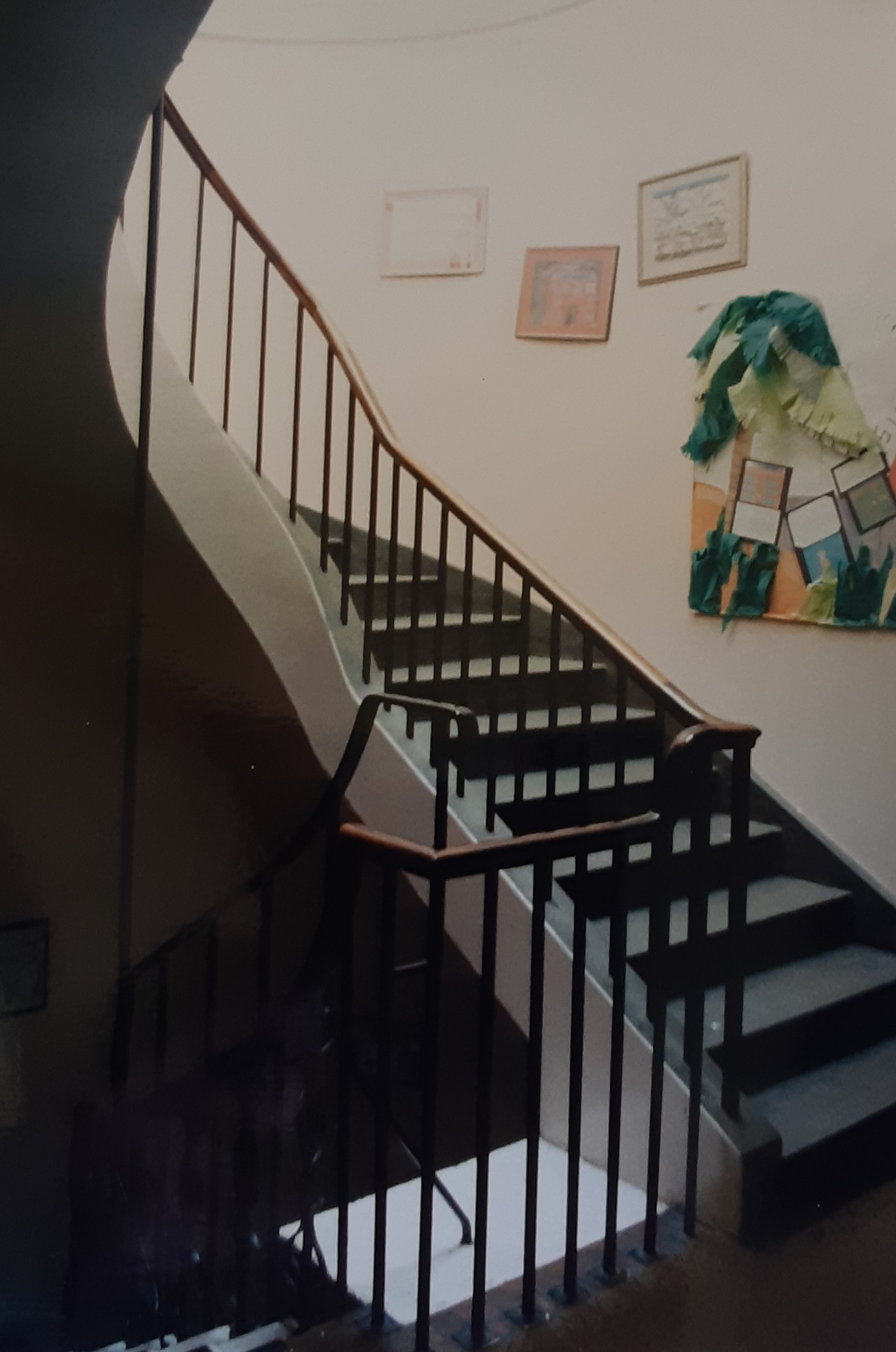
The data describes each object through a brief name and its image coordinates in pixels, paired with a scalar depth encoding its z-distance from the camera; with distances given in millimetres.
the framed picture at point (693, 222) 2969
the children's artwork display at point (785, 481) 2754
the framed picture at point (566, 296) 3221
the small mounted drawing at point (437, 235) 3023
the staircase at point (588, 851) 1819
